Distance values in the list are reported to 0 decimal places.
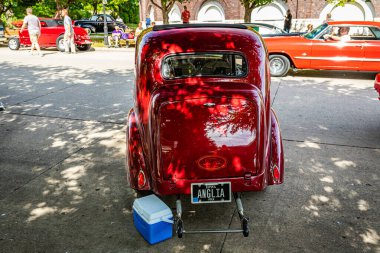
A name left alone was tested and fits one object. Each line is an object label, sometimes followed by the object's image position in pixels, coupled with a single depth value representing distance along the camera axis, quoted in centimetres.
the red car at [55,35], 1727
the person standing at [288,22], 2128
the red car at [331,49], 1020
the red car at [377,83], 615
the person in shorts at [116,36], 1925
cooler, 325
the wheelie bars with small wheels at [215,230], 321
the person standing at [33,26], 1531
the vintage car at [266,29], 1361
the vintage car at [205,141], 329
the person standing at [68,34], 1572
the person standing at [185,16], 2107
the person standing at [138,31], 1936
